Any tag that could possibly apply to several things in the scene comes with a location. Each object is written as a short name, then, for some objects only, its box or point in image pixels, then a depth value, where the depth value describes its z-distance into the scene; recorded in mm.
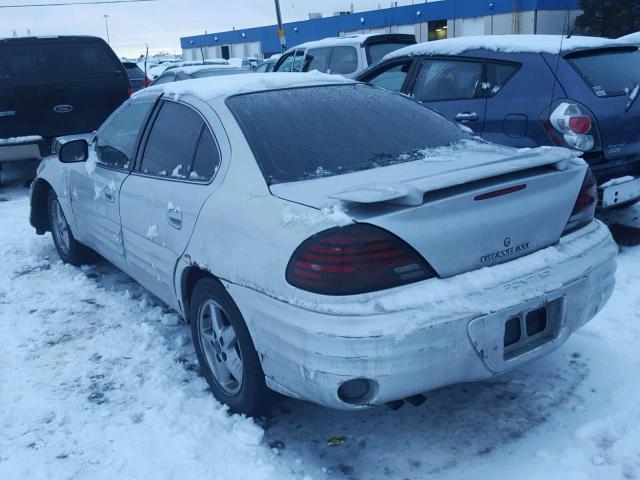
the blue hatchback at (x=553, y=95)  4762
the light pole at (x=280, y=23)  23898
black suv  8102
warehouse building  29438
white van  10492
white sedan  2383
